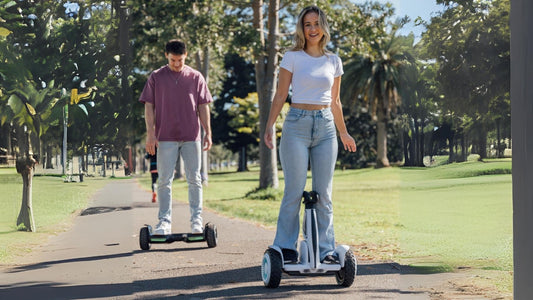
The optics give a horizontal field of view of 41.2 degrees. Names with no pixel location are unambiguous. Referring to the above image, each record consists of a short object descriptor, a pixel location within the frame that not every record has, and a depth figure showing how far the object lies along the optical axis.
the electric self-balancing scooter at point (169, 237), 7.13
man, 7.29
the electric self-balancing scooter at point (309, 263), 4.93
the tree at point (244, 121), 53.94
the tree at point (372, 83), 42.28
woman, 5.20
